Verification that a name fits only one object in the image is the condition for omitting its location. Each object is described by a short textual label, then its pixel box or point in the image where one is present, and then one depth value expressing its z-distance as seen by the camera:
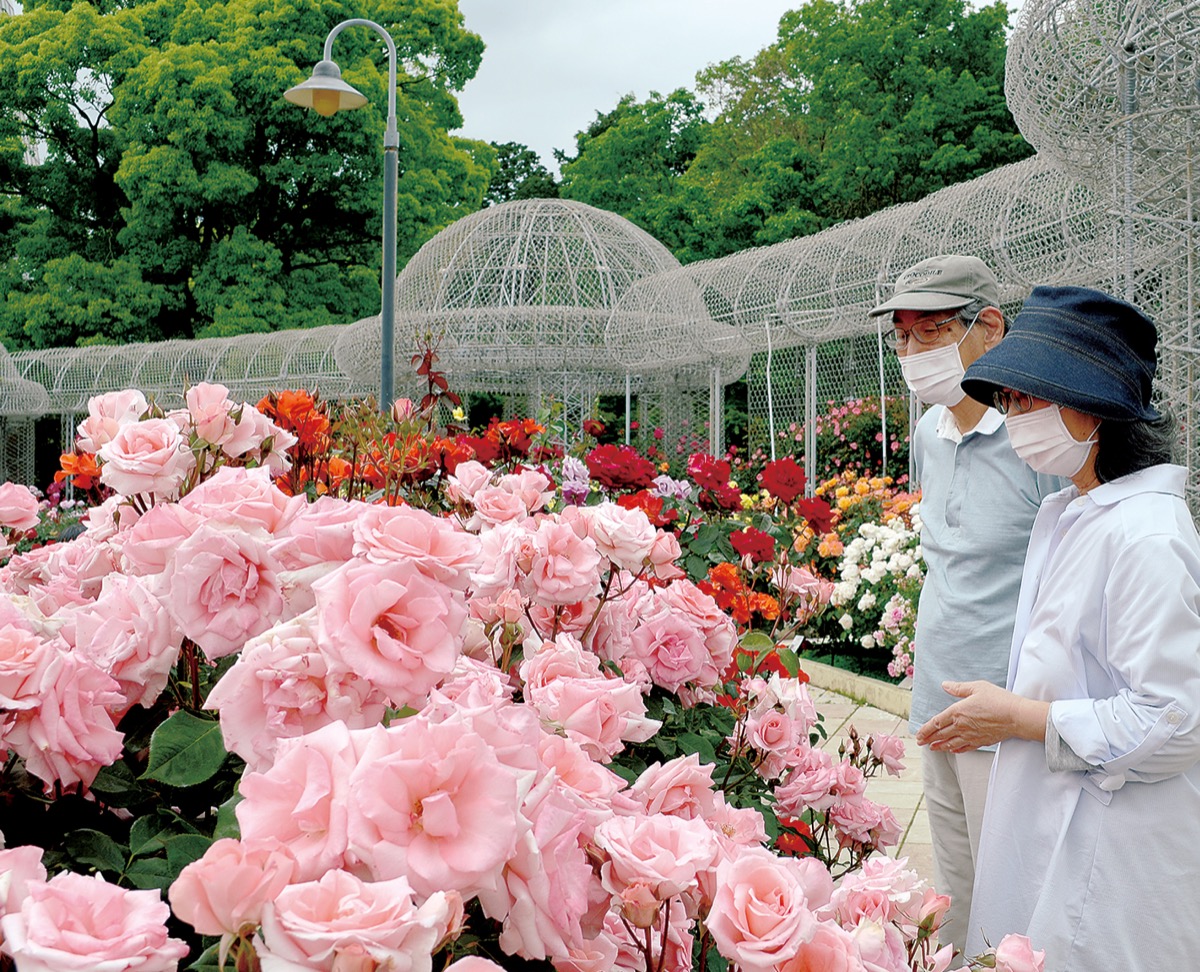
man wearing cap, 2.34
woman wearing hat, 1.60
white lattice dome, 11.90
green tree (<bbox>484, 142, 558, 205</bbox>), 32.66
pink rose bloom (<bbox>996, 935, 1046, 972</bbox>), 0.88
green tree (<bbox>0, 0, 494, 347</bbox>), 18.48
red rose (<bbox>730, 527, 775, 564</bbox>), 2.27
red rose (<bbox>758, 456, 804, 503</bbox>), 3.06
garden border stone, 6.10
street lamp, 7.04
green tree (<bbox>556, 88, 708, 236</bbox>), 26.38
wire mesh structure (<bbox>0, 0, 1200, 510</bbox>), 5.01
